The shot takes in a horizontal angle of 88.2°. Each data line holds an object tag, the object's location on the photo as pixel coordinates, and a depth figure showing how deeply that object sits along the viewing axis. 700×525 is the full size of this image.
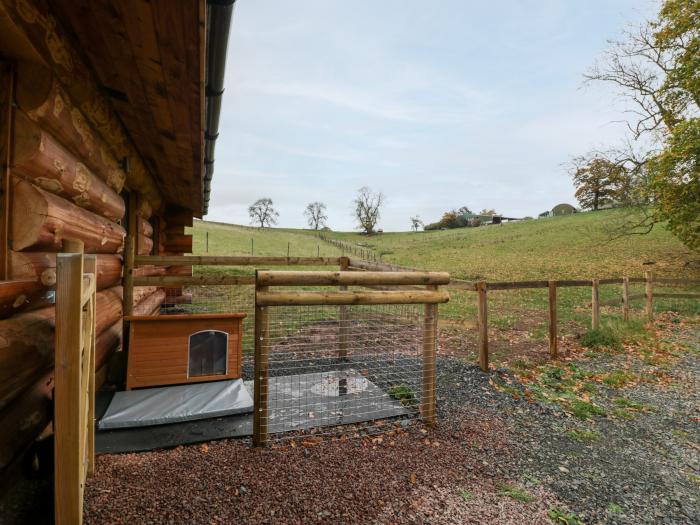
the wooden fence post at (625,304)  9.26
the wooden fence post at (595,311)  7.66
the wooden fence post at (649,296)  9.50
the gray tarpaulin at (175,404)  3.45
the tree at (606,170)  16.08
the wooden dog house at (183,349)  4.27
